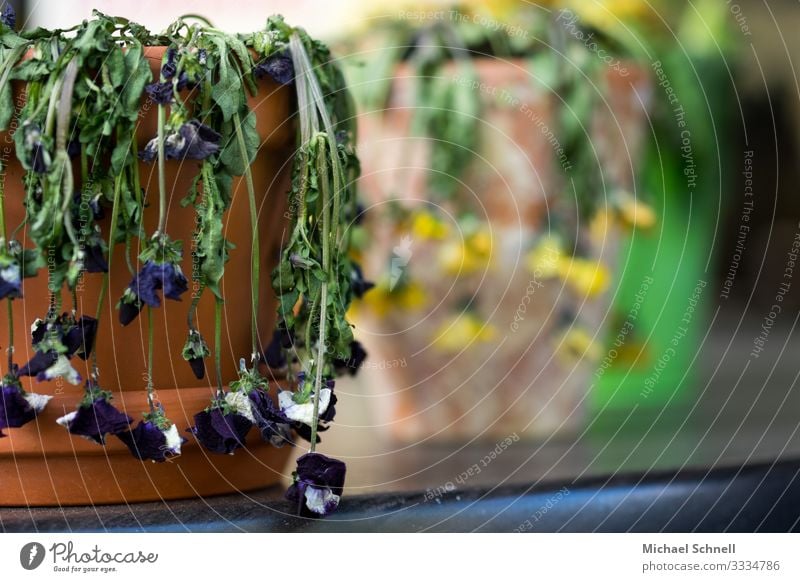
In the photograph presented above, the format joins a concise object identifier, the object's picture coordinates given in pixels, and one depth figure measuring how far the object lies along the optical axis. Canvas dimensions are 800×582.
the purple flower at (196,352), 1.11
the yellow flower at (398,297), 1.33
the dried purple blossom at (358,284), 1.20
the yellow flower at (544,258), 1.32
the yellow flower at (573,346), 1.33
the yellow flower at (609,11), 1.35
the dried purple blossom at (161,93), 1.11
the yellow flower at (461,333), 1.32
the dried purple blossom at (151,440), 1.11
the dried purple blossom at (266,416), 1.12
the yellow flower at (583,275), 1.32
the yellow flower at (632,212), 1.34
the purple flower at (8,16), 1.13
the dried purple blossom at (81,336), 1.11
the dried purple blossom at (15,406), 1.11
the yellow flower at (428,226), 1.32
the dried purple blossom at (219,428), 1.12
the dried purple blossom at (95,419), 1.10
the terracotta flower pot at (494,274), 1.31
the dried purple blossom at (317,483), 1.12
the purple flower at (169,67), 1.11
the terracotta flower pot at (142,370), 1.12
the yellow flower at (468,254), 1.32
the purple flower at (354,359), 1.19
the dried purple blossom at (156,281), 1.10
